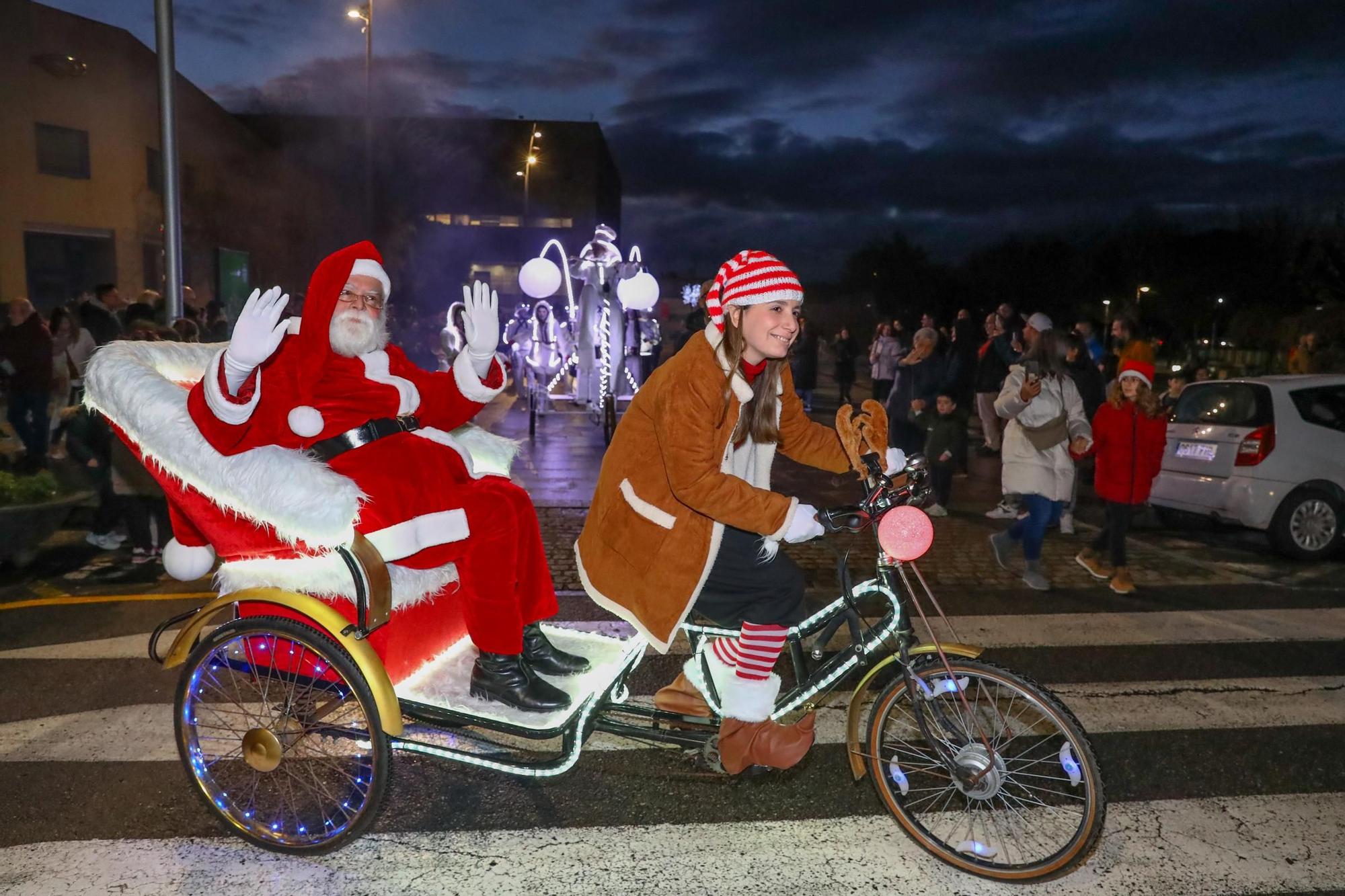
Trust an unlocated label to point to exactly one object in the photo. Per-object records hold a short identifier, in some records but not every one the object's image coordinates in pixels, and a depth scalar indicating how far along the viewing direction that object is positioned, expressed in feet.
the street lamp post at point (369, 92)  73.87
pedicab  10.26
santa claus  10.64
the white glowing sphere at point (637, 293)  44.45
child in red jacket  21.54
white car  25.16
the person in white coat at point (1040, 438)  22.13
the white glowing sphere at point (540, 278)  47.24
